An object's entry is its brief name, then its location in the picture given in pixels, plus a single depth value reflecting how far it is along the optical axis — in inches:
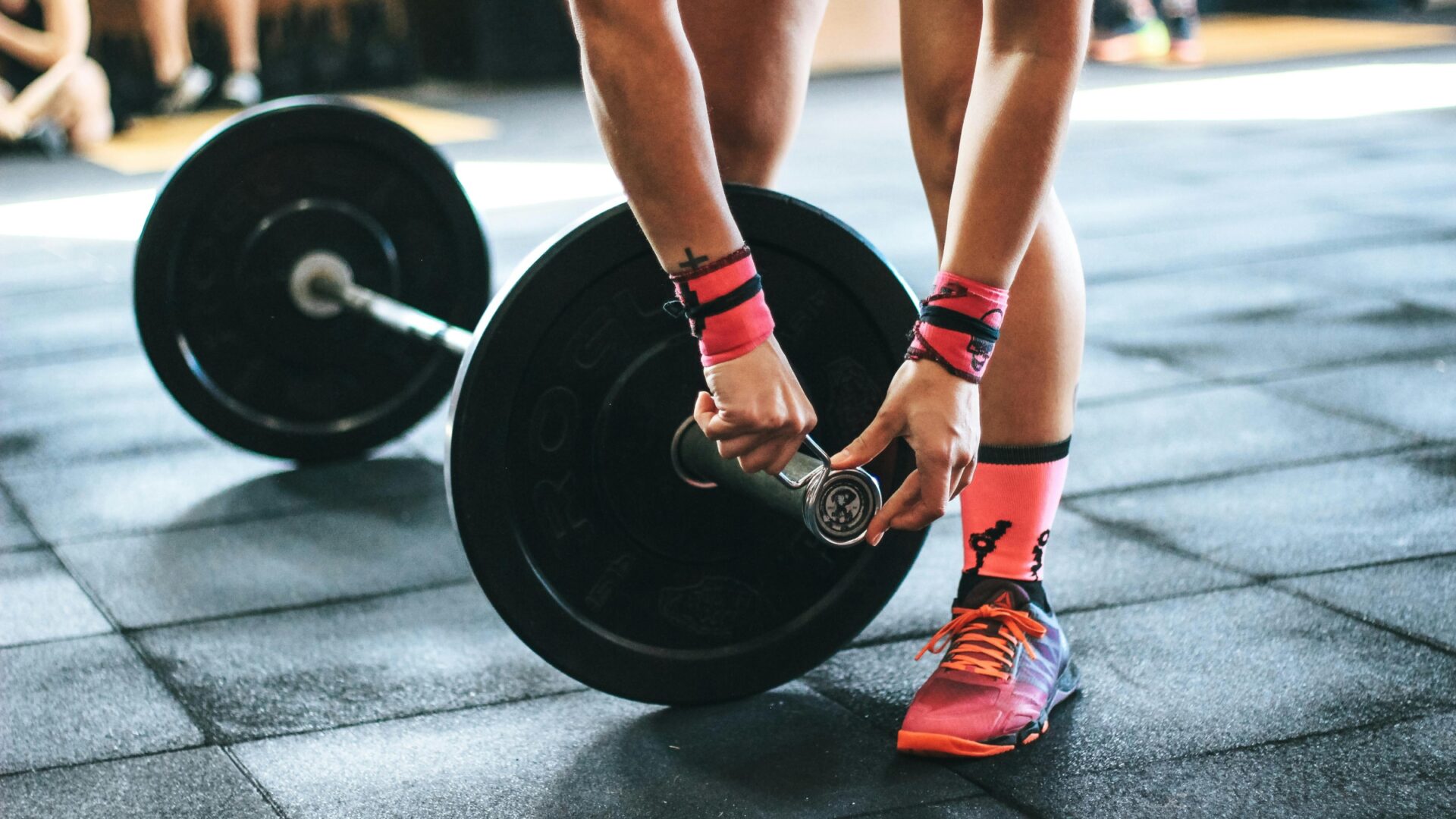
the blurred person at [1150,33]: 283.9
